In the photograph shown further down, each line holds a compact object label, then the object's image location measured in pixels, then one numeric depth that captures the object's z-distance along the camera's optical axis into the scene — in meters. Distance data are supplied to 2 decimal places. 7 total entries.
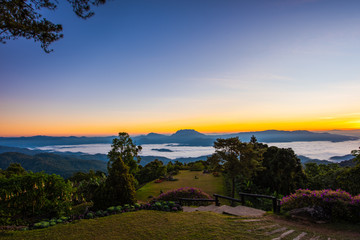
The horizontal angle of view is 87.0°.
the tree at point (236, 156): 14.98
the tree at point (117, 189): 9.91
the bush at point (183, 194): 14.20
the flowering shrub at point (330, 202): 7.71
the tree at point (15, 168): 33.66
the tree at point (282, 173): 20.83
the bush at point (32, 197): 7.53
